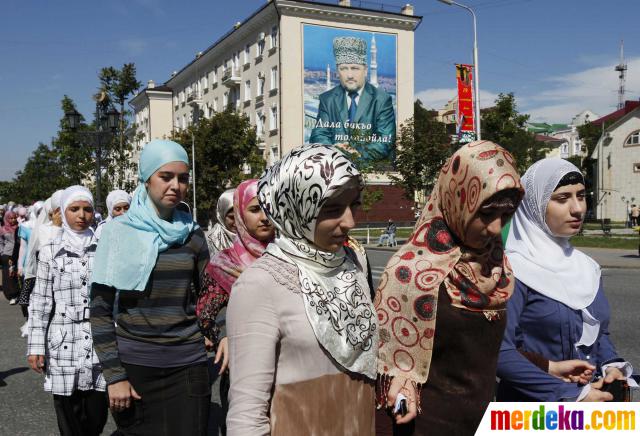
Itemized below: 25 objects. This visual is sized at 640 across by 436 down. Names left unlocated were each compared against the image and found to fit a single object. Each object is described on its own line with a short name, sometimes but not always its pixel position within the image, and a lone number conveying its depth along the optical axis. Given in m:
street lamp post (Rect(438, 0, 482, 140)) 22.00
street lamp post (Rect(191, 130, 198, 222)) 37.16
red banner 22.66
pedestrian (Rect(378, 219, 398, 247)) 26.33
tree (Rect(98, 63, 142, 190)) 23.45
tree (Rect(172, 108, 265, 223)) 37.75
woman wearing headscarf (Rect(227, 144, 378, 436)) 1.89
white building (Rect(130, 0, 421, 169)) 39.50
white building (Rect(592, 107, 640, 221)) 54.59
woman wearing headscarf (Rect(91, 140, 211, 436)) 3.10
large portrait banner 40.31
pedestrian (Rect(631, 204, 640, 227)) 34.53
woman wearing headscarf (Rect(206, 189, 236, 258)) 4.72
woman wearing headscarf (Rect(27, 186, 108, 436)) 3.72
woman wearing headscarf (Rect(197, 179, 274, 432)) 3.55
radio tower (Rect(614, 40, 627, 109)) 71.38
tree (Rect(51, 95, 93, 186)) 22.70
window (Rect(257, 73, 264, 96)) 43.31
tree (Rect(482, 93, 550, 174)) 37.94
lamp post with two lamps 17.59
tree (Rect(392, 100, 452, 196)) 27.39
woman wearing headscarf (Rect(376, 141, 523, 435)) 2.43
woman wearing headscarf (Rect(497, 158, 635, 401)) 2.67
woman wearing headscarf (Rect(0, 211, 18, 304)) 12.35
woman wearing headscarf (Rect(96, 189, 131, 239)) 6.95
